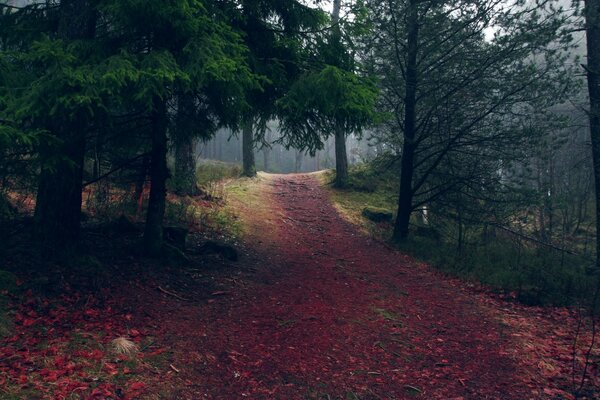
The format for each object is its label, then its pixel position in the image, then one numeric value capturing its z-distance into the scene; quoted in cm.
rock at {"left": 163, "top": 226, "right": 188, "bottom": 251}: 956
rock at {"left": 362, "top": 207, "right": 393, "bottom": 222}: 1662
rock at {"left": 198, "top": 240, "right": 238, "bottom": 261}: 983
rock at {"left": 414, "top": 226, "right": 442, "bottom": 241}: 1482
